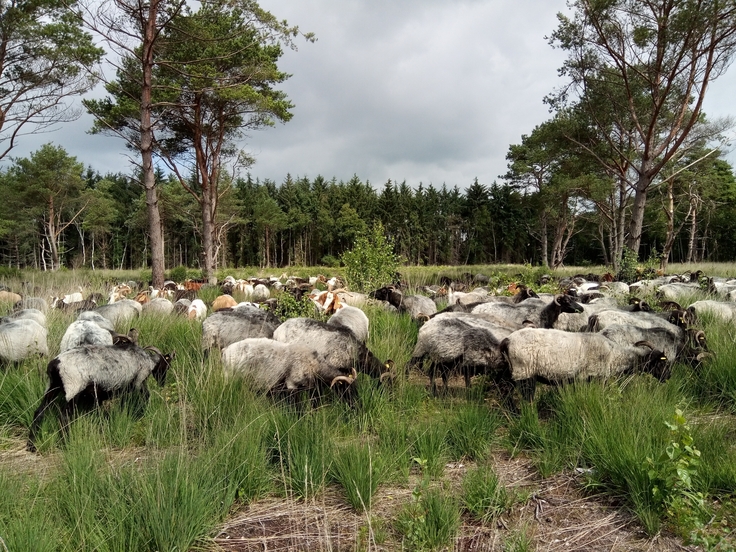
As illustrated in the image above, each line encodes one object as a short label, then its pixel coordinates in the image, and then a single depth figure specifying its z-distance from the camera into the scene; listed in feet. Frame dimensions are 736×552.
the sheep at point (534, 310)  21.27
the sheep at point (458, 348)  16.75
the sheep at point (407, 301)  29.28
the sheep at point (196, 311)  28.39
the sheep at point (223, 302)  33.81
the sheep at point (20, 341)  17.29
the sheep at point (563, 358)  14.76
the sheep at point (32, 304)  28.45
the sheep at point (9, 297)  34.63
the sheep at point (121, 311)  24.76
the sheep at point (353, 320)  22.16
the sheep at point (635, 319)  20.31
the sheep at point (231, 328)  20.07
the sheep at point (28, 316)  21.66
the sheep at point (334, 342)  17.44
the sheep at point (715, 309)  23.24
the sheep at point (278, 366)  15.16
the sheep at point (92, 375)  12.69
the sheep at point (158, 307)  28.37
